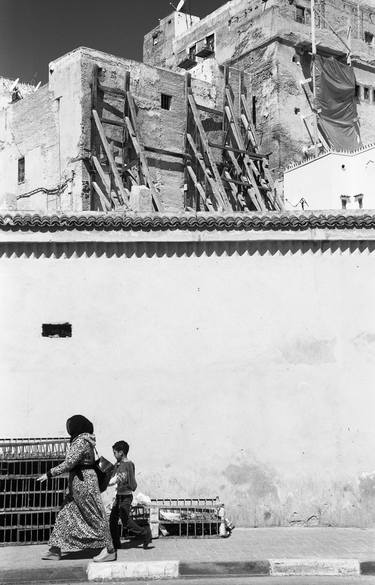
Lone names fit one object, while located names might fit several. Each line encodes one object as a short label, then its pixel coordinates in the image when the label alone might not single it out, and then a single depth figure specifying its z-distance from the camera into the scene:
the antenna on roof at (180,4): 37.25
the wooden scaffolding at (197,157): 23.38
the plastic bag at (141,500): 8.64
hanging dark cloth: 29.25
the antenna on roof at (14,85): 33.12
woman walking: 7.32
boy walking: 7.74
